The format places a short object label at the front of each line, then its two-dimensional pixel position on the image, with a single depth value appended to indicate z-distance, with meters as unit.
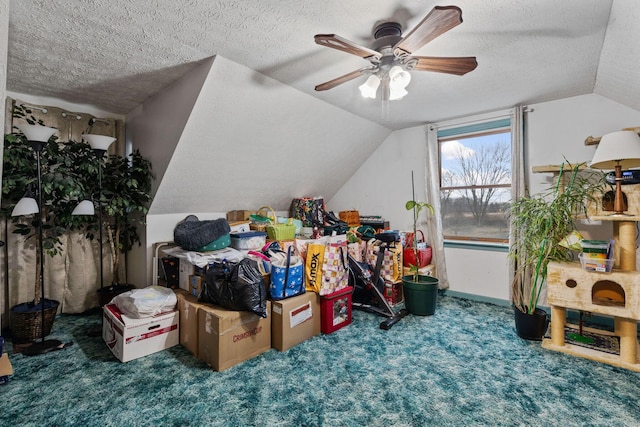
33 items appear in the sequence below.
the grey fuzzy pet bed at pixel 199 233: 2.78
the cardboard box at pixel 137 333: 2.22
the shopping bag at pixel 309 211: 4.14
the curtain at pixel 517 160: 3.22
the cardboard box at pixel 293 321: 2.40
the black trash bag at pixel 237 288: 2.16
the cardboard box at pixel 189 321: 2.33
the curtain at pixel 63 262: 2.80
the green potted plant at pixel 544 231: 2.42
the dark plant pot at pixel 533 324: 2.55
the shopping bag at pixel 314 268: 2.73
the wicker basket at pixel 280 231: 3.31
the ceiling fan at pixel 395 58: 1.54
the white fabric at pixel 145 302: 2.30
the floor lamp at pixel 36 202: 2.22
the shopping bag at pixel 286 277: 2.48
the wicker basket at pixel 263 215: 3.49
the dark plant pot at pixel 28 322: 2.48
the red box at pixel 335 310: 2.70
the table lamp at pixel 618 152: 2.03
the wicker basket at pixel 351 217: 4.30
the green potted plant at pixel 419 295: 3.10
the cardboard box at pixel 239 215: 3.62
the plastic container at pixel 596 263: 2.20
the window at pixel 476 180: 3.59
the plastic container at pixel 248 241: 3.06
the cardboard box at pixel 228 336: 2.11
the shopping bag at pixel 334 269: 2.73
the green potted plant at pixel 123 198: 2.90
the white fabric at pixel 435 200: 3.80
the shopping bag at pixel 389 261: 3.45
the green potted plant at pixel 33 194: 2.44
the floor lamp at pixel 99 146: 2.58
